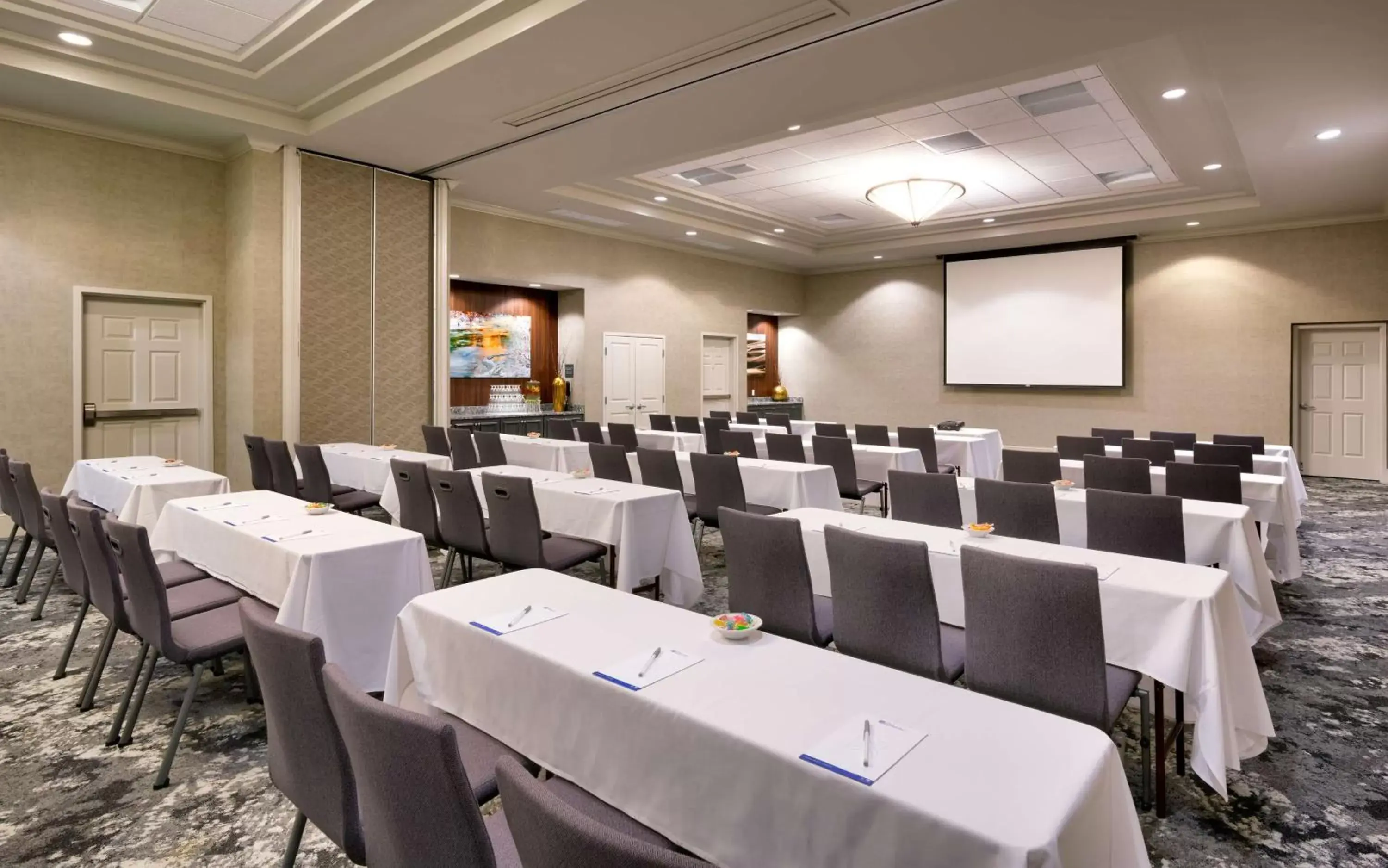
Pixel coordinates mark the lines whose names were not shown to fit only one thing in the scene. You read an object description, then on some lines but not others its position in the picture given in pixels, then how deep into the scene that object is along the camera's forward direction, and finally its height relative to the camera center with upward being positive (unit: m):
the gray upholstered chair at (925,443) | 7.48 -0.21
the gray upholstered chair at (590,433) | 7.96 -0.12
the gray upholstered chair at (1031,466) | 5.29 -0.30
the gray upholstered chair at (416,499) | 4.57 -0.47
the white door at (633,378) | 11.62 +0.67
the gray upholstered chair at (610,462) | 5.70 -0.30
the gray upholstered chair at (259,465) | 6.29 -0.37
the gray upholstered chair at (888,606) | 2.49 -0.61
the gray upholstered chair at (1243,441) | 7.12 -0.17
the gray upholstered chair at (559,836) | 0.91 -0.51
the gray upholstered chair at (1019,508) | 3.73 -0.42
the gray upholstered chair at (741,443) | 7.06 -0.19
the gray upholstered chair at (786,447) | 6.75 -0.22
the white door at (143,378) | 7.25 +0.40
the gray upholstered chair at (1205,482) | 4.77 -0.37
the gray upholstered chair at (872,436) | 7.94 -0.14
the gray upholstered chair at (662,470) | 5.57 -0.35
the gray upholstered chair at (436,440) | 7.43 -0.18
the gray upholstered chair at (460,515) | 4.25 -0.53
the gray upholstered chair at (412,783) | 1.26 -0.62
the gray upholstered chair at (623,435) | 7.97 -0.14
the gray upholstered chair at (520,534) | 3.96 -0.59
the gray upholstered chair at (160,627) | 2.70 -0.76
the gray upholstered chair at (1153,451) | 6.51 -0.24
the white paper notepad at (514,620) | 2.12 -0.56
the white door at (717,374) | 13.68 +0.84
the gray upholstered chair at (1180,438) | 7.65 -0.15
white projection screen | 11.76 +1.65
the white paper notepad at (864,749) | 1.38 -0.61
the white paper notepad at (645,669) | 1.77 -0.59
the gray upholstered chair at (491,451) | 6.76 -0.26
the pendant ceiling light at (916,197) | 9.30 +2.76
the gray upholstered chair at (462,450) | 6.89 -0.27
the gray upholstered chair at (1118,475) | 4.86 -0.33
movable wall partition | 7.65 +1.20
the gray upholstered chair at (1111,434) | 7.89 -0.12
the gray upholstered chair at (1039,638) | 2.19 -0.63
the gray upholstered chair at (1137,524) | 3.50 -0.47
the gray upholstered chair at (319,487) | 5.61 -0.48
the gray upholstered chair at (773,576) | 2.83 -0.58
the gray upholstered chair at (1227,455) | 5.99 -0.24
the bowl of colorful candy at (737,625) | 2.04 -0.54
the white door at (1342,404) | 10.57 +0.28
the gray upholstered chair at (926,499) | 4.29 -0.43
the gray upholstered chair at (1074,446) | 6.53 -0.20
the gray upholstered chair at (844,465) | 6.55 -0.36
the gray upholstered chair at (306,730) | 1.63 -0.68
